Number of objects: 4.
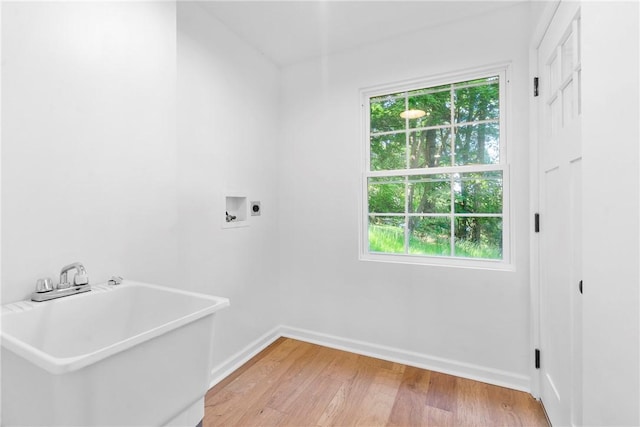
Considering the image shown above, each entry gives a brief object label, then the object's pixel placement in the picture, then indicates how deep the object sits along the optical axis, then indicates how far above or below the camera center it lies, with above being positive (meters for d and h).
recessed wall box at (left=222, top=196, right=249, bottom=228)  2.27 +0.02
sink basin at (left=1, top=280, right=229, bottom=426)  0.72 -0.42
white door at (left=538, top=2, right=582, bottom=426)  1.28 -0.01
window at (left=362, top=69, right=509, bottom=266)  2.09 +0.29
